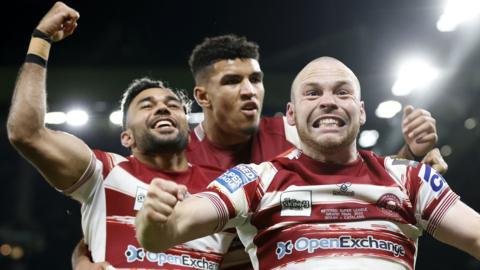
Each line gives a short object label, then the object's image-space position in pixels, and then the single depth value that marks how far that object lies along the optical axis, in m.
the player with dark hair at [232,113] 3.24
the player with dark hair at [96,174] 2.54
